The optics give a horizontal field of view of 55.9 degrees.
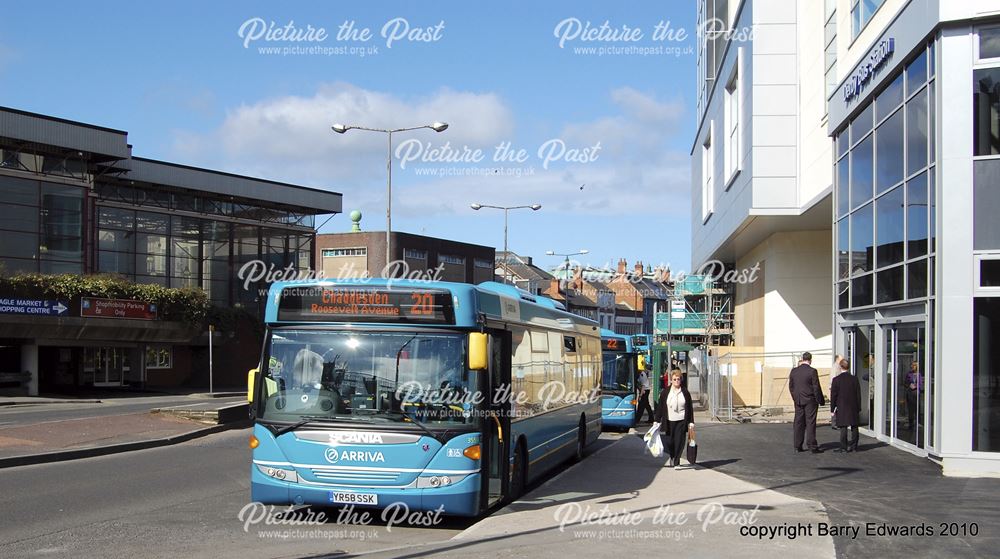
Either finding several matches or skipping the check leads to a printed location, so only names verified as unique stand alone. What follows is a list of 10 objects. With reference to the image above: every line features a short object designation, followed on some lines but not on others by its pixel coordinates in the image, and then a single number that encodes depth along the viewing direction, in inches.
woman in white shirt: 575.8
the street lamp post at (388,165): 1145.4
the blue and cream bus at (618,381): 968.9
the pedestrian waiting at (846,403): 648.4
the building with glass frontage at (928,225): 544.1
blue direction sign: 1432.1
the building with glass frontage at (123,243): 1603.1
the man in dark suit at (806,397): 652.1
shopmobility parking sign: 1571.2
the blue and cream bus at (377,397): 378.6
